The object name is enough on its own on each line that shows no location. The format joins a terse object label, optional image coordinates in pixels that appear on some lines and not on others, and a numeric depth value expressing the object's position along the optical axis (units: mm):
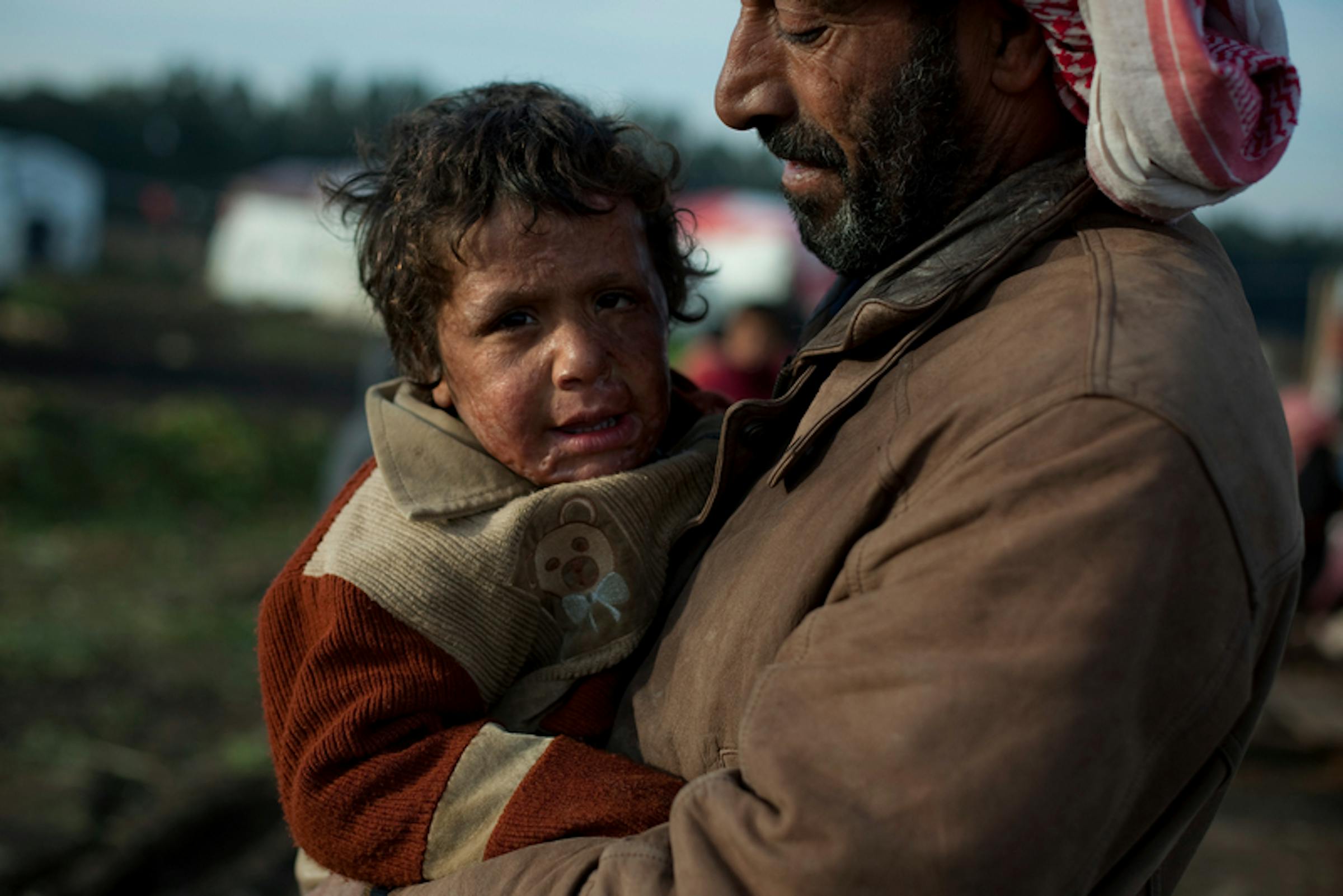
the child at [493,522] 1717
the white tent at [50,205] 27844
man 1223
